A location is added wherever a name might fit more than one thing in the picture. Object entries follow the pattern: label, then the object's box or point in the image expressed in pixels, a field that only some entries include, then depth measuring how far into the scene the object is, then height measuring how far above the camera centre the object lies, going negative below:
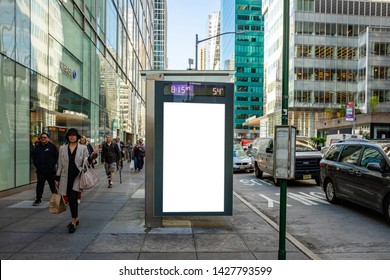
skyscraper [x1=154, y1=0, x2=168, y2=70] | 150.25 +49.18
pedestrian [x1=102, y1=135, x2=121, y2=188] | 12.12 -0.74
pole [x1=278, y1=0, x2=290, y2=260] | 4.22 +0.38
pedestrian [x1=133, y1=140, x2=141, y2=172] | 18.59 -1.06
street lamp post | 20.81 +5.85
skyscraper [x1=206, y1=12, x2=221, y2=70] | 183.10 +47.71
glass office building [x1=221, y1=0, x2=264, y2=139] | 117.56 +28.14
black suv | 6.88 -0.84
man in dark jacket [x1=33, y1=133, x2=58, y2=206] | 8.27 -0.59
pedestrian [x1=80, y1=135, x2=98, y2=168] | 6.93 -0.47
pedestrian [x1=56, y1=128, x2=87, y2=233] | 5.95 -0.61
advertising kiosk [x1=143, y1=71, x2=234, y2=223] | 6.14 -0.16
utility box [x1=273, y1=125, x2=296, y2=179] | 4.12 -0.16
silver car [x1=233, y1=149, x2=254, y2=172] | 19.28 -1.55
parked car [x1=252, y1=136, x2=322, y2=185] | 12.83 -0.86
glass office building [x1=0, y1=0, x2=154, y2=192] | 10.30 +2.74
